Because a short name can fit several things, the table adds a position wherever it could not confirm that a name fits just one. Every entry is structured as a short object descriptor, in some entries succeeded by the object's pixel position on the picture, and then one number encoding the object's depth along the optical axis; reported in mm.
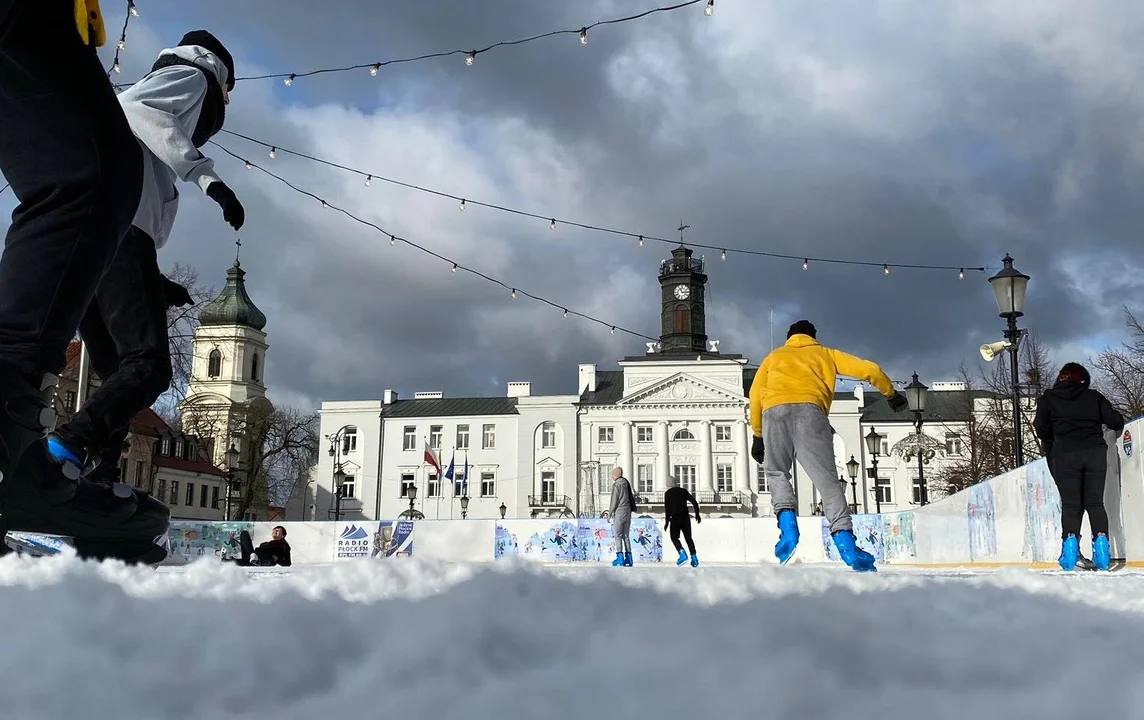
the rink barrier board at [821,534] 8875
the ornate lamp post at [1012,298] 11766
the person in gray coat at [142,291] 2666
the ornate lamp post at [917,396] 17734
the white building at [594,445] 65000
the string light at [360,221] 14156
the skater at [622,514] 15859
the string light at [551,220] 14094
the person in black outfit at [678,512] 15172
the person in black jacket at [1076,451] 7449
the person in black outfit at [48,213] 1999
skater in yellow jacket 5453
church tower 81188
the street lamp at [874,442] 26266
